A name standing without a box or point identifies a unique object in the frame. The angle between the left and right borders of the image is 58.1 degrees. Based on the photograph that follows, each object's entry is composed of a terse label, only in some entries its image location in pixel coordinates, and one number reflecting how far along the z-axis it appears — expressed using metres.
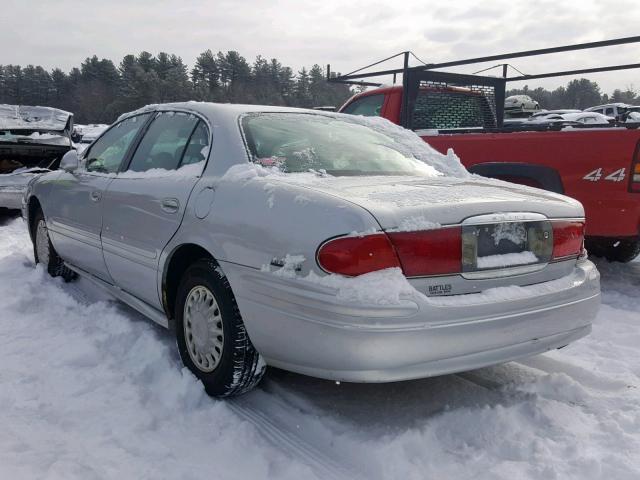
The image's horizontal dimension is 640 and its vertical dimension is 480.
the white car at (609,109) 25.47
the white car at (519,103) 10.27
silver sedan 2.27
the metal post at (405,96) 5.94
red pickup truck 4.42
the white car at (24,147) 8.01
